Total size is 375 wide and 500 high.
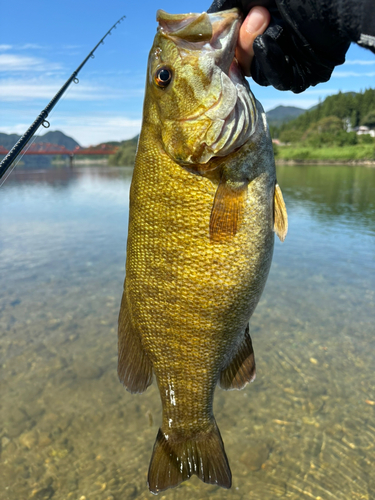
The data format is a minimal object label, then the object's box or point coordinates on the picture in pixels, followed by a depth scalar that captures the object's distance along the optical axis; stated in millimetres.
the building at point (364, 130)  101350
